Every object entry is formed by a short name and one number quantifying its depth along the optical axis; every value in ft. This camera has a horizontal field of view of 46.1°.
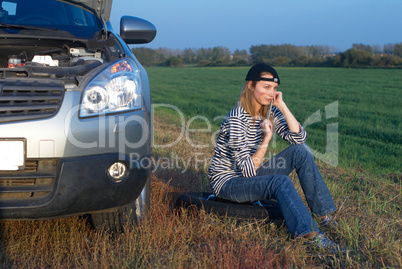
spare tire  11.18
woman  11.28
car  8.39
